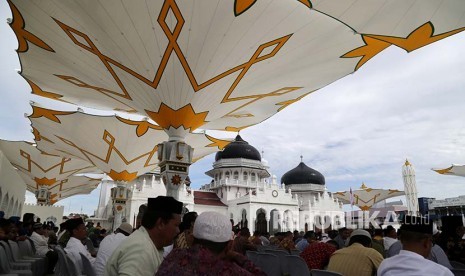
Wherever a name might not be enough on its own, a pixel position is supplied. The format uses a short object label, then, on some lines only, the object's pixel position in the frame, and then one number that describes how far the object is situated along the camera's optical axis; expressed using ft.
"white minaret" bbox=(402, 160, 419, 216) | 110.71
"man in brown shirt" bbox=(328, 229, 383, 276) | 10.98
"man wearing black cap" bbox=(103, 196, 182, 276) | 6.29
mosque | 91.50
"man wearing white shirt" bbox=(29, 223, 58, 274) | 25.72
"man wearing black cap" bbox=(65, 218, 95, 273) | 13.78
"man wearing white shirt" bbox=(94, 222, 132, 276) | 11.31
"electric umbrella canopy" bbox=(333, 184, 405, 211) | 131.13
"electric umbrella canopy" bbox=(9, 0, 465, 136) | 21.90
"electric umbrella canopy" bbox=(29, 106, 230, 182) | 45.01
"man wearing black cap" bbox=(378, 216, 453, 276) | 6.82
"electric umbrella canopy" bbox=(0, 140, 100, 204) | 64.49
